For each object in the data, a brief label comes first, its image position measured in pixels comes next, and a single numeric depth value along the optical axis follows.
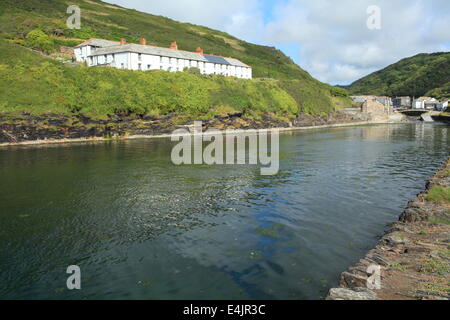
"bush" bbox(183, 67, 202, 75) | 111.76
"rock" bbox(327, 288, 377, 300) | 9.81
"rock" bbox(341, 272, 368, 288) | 10.95
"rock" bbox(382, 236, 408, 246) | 14.54
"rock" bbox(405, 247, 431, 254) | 13.20
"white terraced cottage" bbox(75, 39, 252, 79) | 97.62
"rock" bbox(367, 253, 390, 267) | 12.50
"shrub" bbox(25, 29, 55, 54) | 95.56
